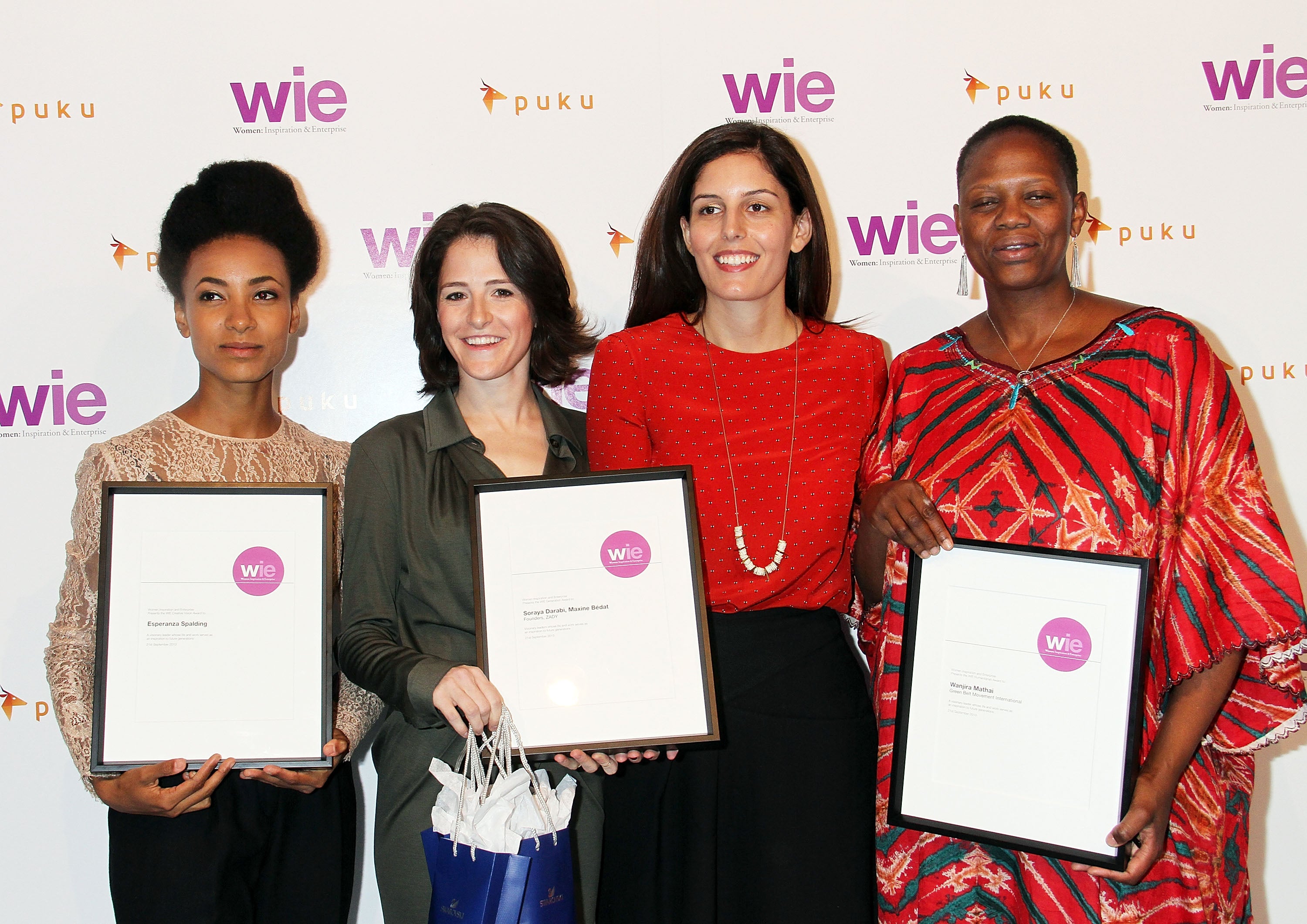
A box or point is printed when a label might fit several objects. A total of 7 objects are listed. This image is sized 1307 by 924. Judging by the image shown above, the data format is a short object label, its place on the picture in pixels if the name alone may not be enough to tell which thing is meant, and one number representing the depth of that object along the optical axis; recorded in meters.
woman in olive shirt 1.83
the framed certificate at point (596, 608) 1.66
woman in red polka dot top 1.81
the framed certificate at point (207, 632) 1.71
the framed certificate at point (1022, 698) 1.53
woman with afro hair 1.77
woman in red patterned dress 1.61
